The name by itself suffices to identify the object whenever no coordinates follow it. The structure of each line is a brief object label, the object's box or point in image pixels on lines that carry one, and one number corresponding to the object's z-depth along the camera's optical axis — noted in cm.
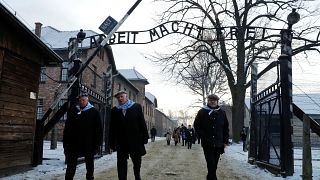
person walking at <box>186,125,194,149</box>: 1807
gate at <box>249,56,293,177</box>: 676
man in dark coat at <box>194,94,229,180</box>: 523
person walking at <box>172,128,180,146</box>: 2152
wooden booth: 641
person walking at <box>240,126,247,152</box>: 1527
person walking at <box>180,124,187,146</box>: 2083
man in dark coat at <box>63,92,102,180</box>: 513
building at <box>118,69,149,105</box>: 4507
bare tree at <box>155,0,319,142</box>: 1684
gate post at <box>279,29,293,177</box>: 666
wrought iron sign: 896
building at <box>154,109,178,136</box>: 6090
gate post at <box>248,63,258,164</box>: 963
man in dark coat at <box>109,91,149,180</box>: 490
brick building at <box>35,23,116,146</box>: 2291
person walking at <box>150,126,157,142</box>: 2662
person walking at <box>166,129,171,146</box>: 2145
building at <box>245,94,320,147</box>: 2578
